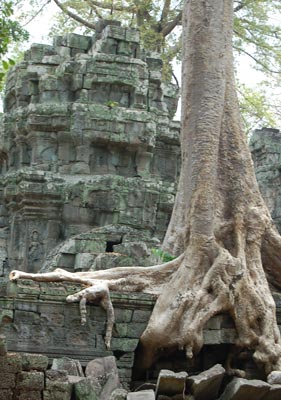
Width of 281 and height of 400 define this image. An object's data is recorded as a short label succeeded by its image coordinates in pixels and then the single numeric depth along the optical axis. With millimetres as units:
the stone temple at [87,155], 13453
